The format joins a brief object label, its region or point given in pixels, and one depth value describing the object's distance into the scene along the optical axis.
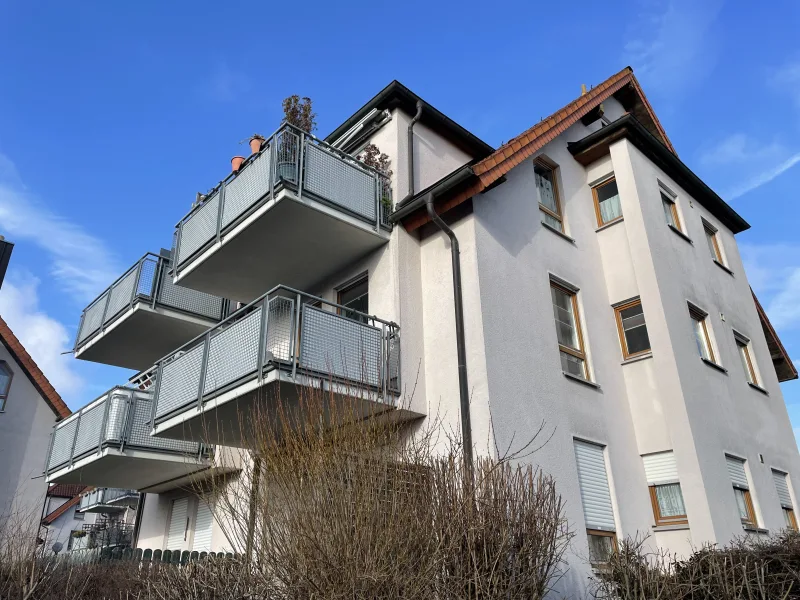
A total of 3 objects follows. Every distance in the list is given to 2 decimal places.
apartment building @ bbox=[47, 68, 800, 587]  9.52
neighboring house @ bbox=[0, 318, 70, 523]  19.62
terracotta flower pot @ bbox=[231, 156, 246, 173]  17.20
